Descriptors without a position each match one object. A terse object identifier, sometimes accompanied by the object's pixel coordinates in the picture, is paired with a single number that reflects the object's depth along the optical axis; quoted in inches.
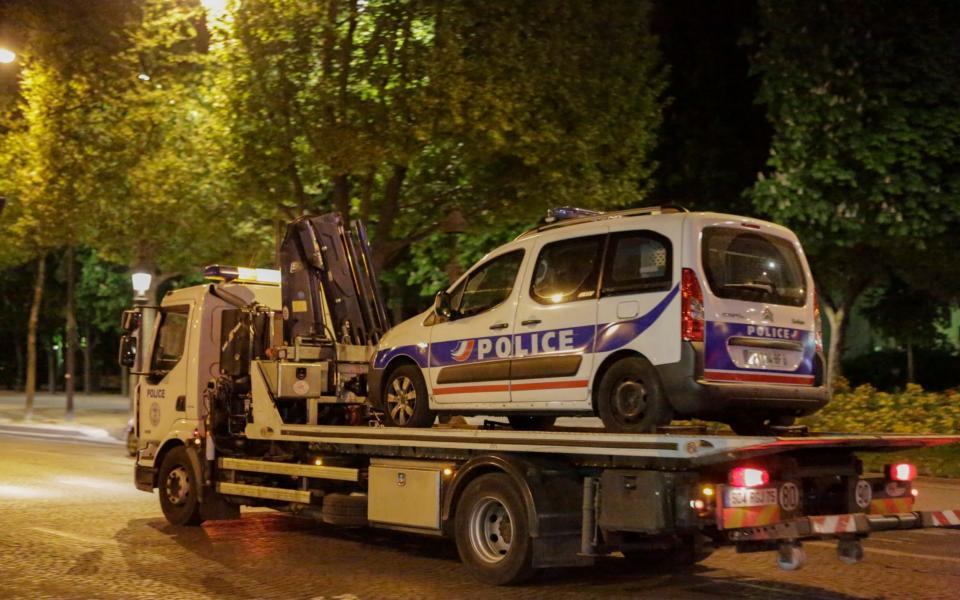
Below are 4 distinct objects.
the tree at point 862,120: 795.4
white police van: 331.9
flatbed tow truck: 308.5
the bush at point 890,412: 654.5
